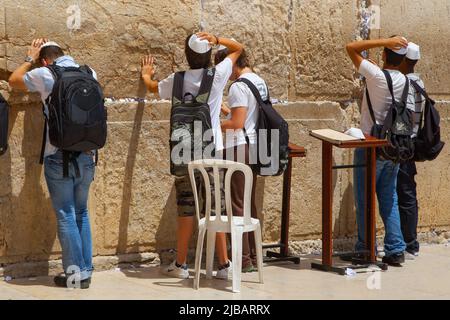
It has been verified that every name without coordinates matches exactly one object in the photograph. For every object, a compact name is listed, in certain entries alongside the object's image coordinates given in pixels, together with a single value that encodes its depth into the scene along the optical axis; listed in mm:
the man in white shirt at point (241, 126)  11566
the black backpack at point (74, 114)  10564
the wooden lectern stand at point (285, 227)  12713
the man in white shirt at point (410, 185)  13015
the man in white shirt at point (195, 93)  11428
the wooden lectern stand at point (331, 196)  12128
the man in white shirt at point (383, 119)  12617
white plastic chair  10842
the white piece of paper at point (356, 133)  12118
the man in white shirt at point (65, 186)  10806
